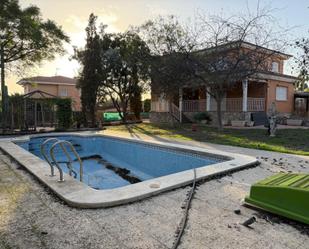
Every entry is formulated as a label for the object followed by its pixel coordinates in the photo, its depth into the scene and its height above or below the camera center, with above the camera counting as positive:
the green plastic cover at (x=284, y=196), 2.78 -1.08
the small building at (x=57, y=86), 31.50 +3.39
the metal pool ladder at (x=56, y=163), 4.19 -1.03
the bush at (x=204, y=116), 19.11 -0.42
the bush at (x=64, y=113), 14.99 -0.16
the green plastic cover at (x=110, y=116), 24.06 -0.59
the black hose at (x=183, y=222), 2.35 -1.30
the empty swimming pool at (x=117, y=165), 3.59 -1.32
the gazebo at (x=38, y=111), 14.38 -0.03
